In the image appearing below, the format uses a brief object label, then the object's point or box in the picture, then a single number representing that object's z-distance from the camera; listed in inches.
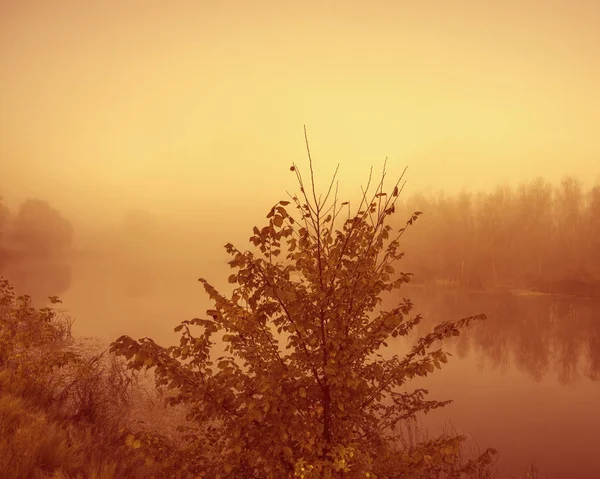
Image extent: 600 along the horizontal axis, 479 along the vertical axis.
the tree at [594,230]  1766.1
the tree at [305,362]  159.6
